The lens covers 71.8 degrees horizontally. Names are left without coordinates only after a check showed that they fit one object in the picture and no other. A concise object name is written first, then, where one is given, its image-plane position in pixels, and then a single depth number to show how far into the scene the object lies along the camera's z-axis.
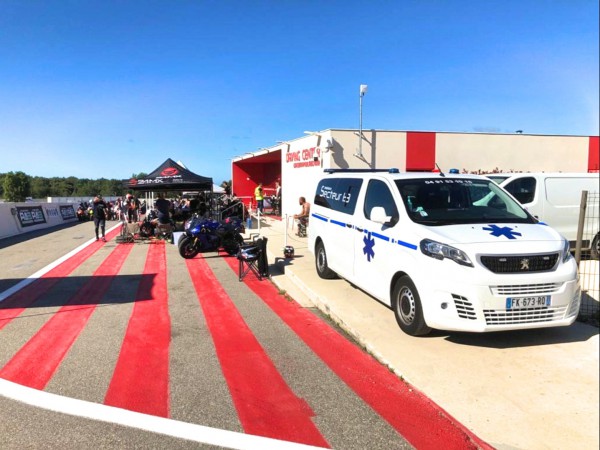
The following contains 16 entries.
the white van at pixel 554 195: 9.71
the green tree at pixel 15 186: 127.75
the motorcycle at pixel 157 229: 16.05
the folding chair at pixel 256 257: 8.96
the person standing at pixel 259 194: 21.41
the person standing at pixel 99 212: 15.89
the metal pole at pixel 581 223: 5.58
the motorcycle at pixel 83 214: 29.38
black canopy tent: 16.59
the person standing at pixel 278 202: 24.79
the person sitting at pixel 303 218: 14.38
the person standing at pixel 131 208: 21.93
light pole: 15.70
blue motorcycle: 11.75
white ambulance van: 4.31
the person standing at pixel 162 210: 15.73
